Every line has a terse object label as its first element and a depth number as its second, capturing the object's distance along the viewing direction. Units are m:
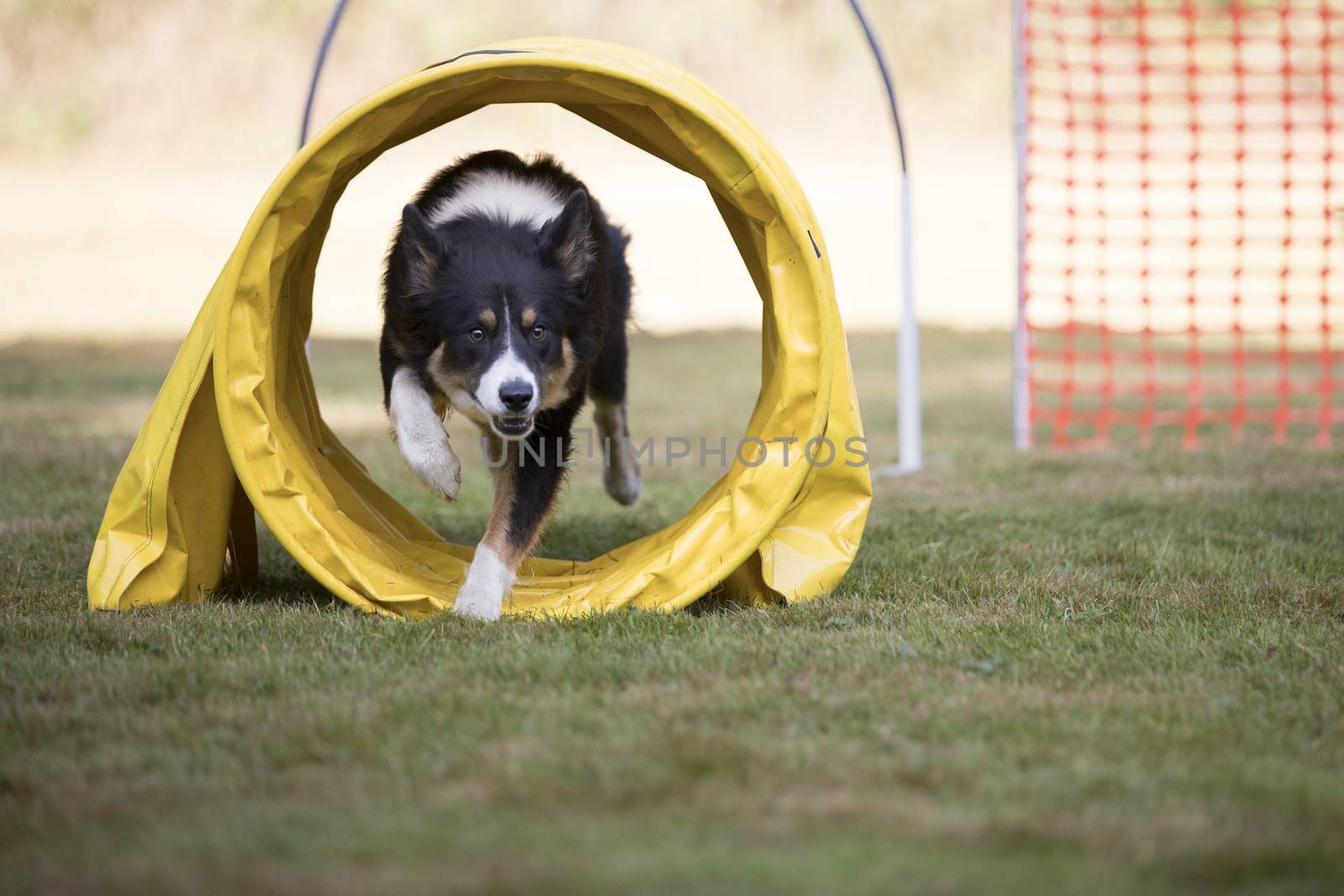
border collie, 8.42
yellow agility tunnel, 7.78
